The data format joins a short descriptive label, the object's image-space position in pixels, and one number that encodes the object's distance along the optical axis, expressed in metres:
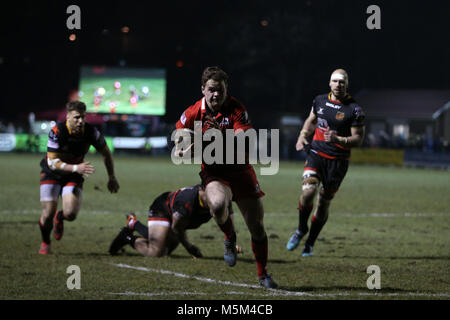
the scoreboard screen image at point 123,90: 50.19
